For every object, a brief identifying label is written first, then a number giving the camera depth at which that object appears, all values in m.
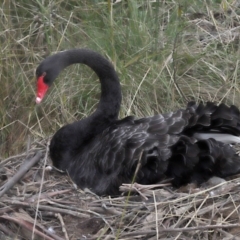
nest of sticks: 6.46
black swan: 6.84
